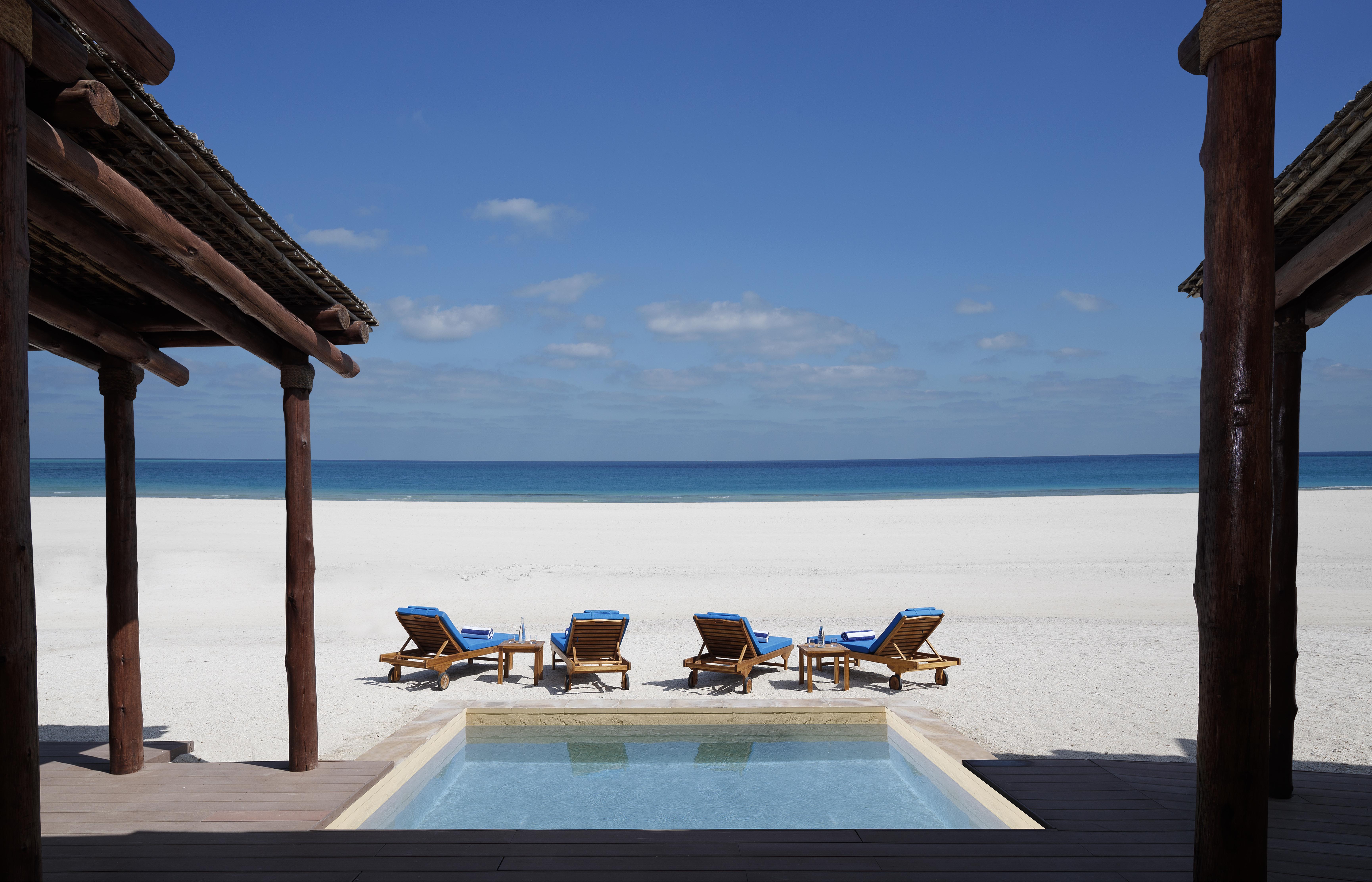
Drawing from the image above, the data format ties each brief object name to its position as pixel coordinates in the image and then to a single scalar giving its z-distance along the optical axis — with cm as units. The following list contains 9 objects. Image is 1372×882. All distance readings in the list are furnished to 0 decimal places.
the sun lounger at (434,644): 809
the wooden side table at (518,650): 827
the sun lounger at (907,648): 788
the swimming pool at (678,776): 521
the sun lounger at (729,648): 792
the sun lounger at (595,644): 798
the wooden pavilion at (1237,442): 244
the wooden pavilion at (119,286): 217
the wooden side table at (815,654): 788
